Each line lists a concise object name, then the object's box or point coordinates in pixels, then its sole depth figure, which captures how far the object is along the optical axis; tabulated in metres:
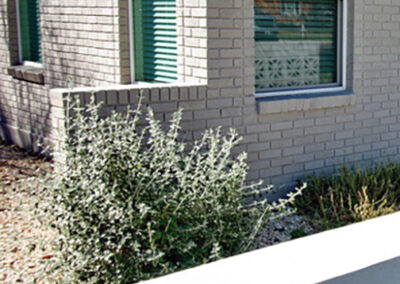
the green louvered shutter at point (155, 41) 6.63
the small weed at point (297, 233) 5.75
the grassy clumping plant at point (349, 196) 6.02
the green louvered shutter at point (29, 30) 9.52
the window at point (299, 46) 6.73
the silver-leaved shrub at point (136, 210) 4.38
